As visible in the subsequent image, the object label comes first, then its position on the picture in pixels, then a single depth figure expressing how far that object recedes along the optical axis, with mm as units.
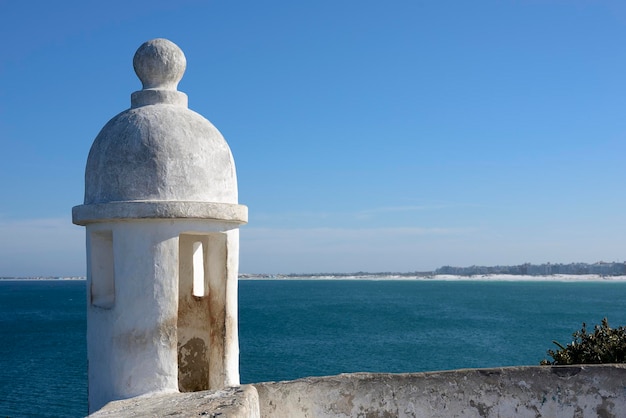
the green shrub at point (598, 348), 9758
